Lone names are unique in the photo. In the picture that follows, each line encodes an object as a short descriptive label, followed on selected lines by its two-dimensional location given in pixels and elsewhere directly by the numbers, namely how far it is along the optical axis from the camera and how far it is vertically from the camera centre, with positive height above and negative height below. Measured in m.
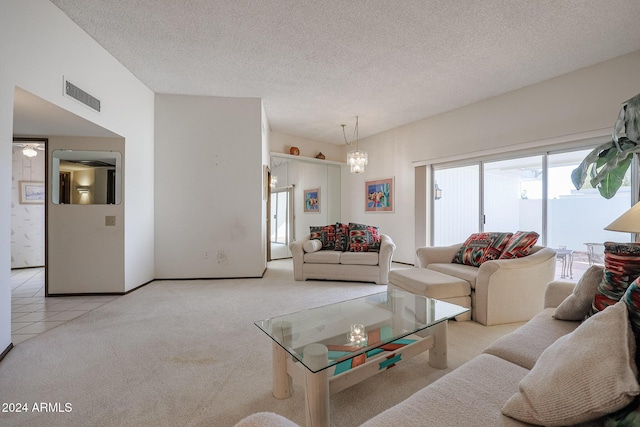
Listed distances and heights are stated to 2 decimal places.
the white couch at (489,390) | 0.73 -0.64
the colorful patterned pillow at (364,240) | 4.45 -0.45
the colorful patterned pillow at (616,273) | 1.31 -0.29
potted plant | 2.34 +0.57
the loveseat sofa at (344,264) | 4.19 -0.81
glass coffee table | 1.26 -0.75
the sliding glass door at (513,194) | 3.93 +0.28
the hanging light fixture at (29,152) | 4.62 +1.03
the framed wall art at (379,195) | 5.86 +0.39
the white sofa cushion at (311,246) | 4.36 -0.54
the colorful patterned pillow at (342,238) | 4.59 -0.44
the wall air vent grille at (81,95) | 2.62 +1.19
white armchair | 2.56 -0.71
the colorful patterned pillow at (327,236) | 4.69 -0.41
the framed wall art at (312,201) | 6.72 +0.29
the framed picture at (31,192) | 5.06 +0.37
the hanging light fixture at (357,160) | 4.82 +0.93
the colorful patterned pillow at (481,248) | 3.04 -0.41
